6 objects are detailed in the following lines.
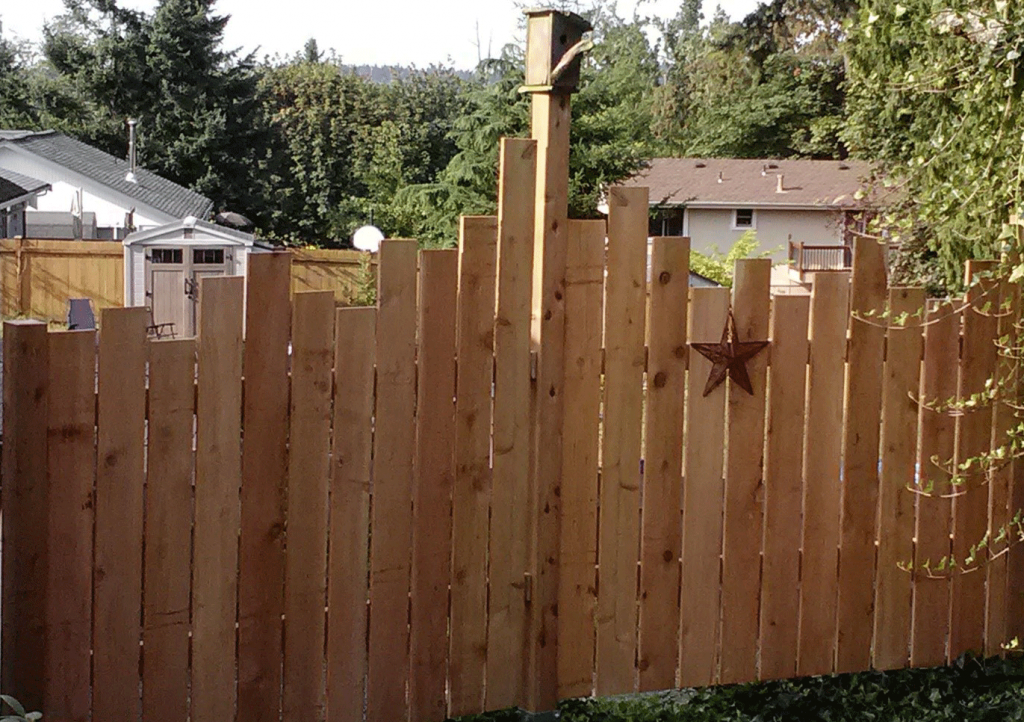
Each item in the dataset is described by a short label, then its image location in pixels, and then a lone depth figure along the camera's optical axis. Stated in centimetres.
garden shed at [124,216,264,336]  2289
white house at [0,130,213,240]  2614
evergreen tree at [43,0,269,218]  3459
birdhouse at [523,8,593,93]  382
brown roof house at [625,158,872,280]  3847
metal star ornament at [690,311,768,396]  405
